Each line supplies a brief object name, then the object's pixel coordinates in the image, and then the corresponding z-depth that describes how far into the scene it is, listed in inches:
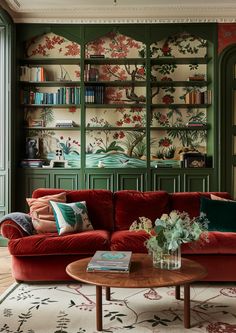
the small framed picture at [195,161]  214.7
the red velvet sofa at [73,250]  131.9
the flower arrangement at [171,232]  102.7
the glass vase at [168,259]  105.5
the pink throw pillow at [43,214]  144.6
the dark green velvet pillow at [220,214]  145.2
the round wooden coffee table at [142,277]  93.4
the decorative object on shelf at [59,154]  226.2
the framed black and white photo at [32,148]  219.3
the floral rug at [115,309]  100.3
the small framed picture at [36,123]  223.5
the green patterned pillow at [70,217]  142.7
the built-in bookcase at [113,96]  217.2
